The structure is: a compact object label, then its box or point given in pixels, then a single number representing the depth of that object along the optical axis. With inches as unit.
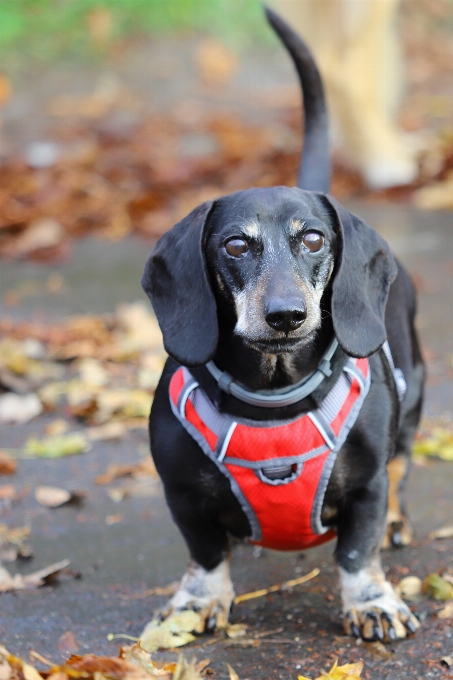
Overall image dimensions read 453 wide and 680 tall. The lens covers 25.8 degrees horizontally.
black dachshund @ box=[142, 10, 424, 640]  102.0
